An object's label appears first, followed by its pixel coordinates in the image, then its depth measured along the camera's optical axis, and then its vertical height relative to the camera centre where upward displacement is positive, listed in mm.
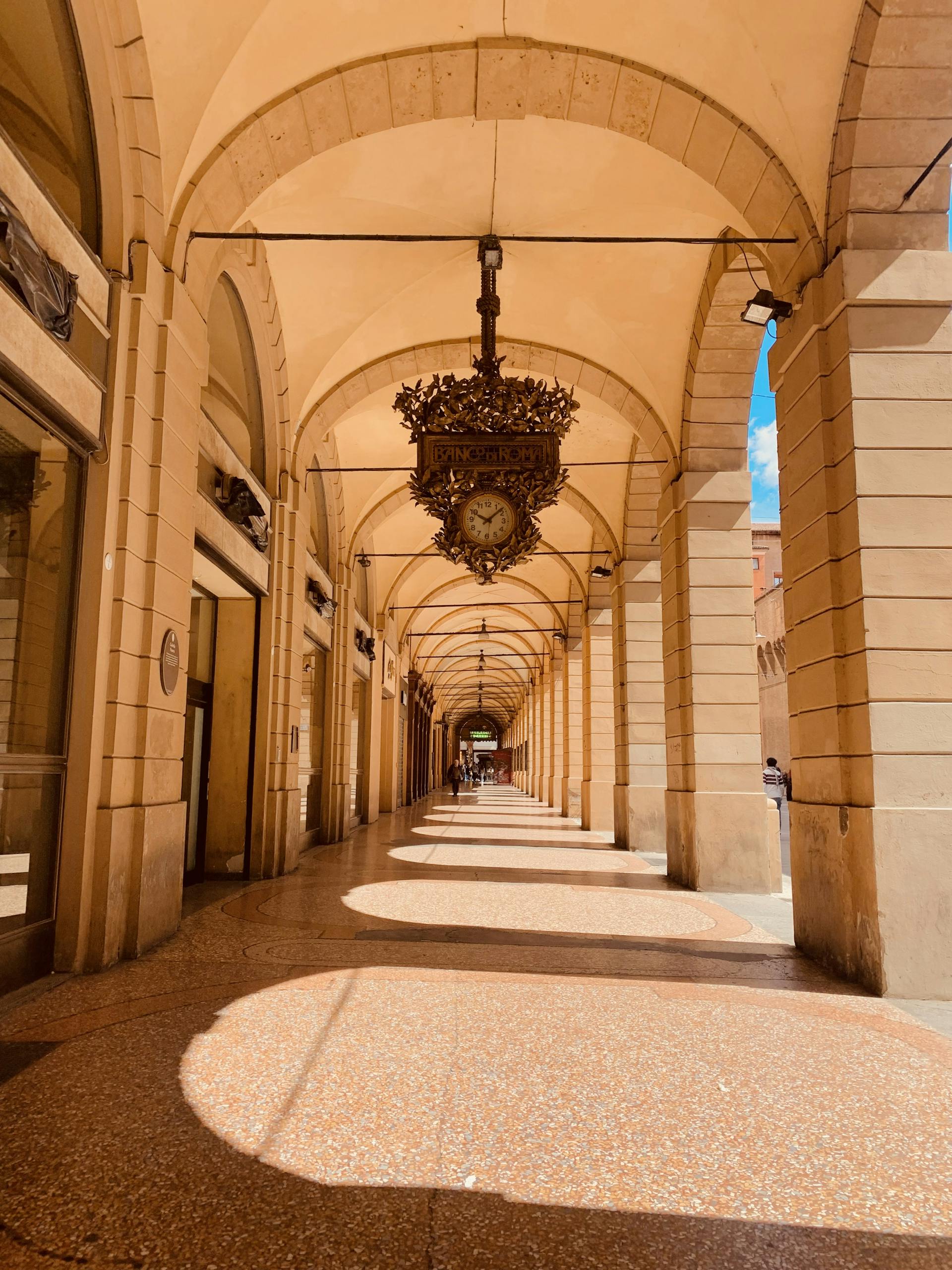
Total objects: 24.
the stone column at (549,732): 27328 +776
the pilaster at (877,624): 5000 +851
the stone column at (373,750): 18219 +101
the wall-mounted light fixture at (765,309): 6348 +3339
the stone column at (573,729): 21875 +676
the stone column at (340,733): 13320 +339
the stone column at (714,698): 8883 +648
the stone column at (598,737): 17172 +381
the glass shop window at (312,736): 12055 +264
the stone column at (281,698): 9320 +624
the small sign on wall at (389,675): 20625 +1984
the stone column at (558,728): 25016 +849
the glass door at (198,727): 8797 +279
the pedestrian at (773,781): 15869 -455
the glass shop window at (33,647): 4449 +585
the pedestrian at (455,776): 33188 -825
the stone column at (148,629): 5309 +822
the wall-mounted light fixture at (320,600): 11766 +2222
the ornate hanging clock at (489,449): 7621 +2732
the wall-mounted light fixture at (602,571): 14813 +3208
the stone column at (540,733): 31469 +854
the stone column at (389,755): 21719 -18
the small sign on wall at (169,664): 5934 +630
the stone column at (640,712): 13070 +690
